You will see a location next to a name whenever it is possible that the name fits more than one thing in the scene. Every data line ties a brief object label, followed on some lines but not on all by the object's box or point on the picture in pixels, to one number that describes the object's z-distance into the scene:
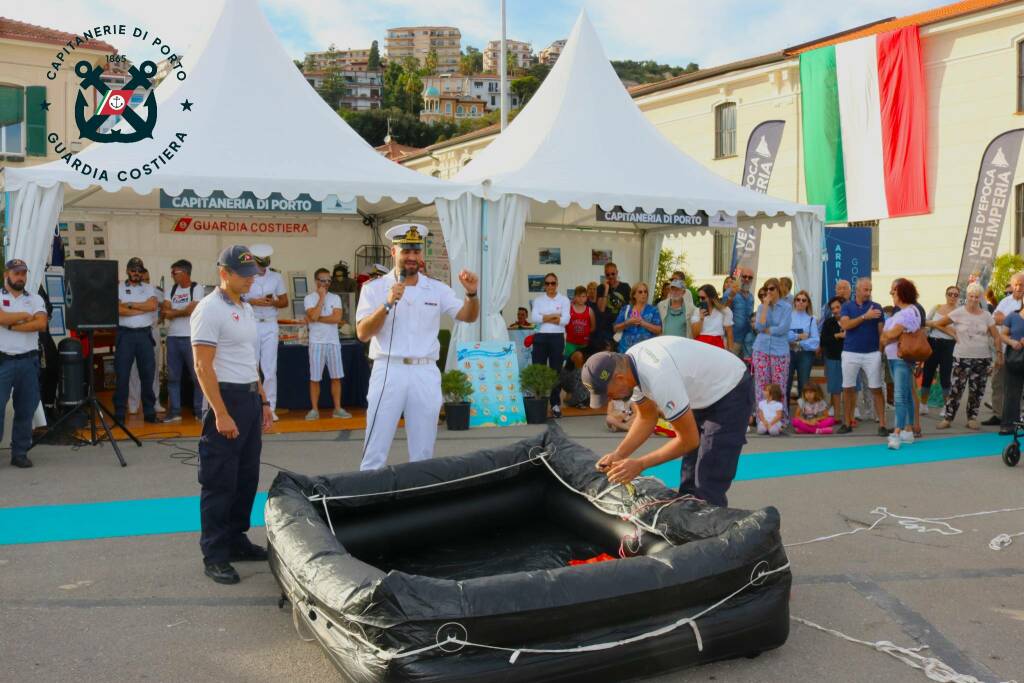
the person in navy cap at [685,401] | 4.45
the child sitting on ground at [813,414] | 10.43
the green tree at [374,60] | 169.00
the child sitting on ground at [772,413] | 10.25
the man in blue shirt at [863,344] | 10.21
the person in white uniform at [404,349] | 5.91
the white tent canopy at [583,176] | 10.92
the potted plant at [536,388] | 10.86
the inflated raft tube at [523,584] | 3.49
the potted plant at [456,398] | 10.23
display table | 11.69
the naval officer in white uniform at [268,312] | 10.58
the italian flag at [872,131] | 21.91
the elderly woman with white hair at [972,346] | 10.35
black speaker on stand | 8.75
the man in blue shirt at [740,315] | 11.74
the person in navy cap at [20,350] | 8.27
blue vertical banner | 18.88
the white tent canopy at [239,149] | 9.31
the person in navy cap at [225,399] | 4.98
